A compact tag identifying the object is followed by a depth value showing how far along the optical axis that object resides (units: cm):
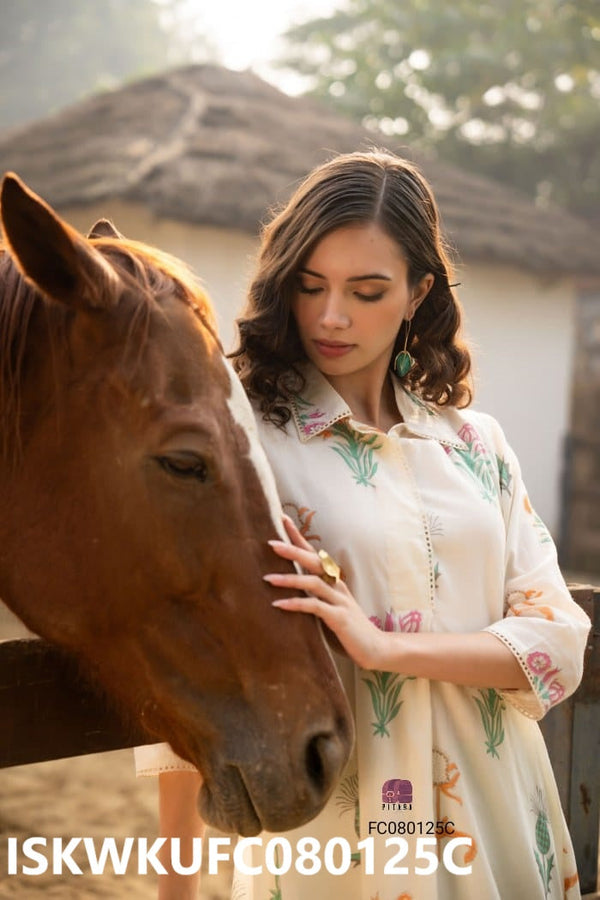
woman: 165
